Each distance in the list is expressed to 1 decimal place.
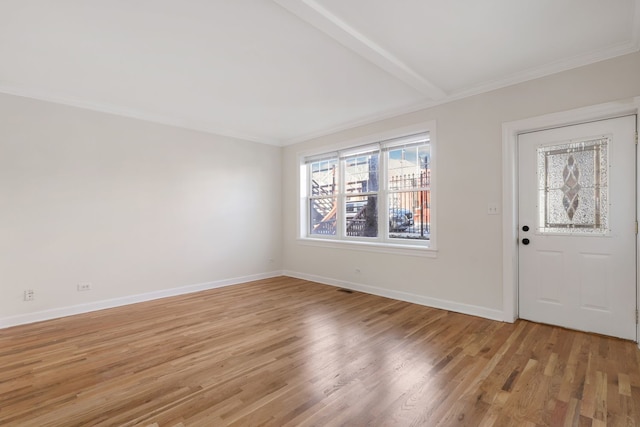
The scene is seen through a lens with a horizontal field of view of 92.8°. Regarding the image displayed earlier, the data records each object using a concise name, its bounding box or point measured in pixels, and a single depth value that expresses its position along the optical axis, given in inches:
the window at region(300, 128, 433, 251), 167.5
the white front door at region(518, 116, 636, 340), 111.5
